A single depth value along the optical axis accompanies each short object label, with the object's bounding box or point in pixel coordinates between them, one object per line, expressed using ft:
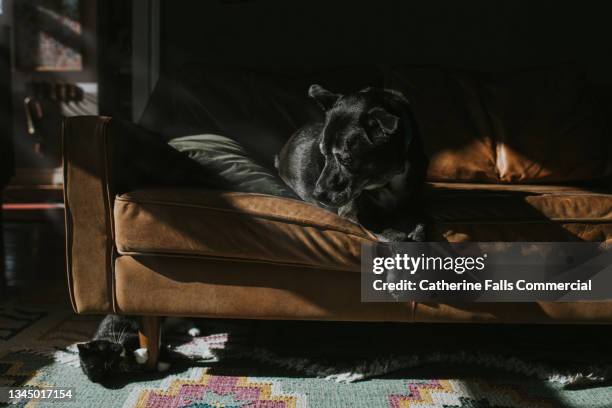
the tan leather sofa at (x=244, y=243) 4.85
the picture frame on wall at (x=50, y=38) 18.92
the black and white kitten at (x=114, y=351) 4.90
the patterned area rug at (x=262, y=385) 4.66
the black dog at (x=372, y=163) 5.18
